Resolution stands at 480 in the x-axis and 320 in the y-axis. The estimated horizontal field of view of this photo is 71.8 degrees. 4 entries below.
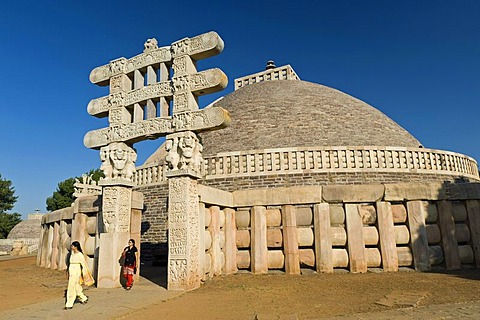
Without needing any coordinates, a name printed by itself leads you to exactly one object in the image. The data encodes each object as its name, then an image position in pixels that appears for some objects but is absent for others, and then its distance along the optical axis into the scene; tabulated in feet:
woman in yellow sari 19.40
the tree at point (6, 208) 144.46
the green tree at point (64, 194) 147.64
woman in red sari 25.67
